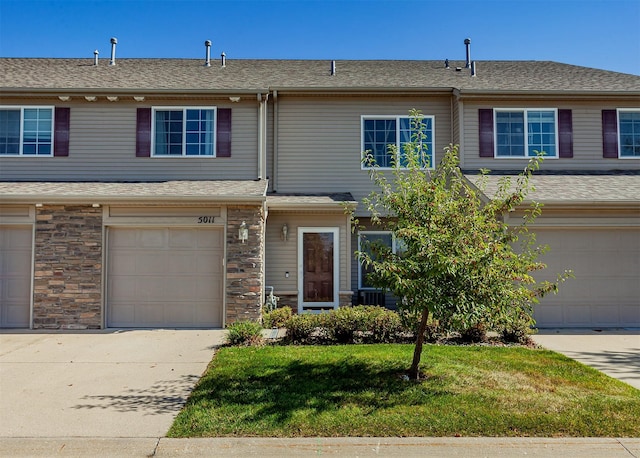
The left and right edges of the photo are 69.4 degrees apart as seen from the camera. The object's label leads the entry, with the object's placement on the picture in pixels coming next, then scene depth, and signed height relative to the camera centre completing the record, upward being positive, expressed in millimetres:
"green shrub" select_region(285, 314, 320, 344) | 8969 -1500
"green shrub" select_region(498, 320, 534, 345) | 9039 -1631
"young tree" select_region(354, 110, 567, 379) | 5848 -80
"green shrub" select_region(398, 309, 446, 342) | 6531 -1073
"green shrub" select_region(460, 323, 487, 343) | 9118 -1658
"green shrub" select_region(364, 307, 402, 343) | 9016 -1463
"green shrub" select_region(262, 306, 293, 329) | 10508 -1548
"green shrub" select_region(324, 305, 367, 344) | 8930 -1427
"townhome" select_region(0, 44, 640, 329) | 10375 +1947
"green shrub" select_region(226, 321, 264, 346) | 8703 -1585
